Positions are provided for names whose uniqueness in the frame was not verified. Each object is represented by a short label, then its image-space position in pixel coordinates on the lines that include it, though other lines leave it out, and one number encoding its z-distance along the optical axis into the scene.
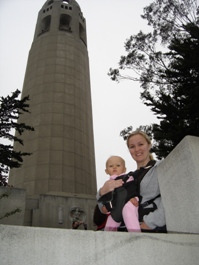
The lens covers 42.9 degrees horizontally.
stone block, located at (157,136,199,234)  2.42
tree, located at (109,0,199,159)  10.38
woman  2.79
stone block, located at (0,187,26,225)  11.31
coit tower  20.58
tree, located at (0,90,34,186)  11.67
